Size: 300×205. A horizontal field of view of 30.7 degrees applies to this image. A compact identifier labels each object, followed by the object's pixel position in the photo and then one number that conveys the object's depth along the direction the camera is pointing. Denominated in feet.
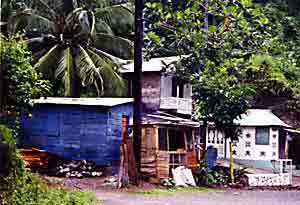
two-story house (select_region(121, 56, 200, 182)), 54.34
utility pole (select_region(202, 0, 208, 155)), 64.13
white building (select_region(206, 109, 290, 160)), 82.33
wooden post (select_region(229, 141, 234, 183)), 60.08
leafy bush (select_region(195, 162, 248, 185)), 57.98
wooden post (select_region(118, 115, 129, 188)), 48.67
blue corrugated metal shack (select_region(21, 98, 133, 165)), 58.75
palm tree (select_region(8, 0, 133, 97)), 70.59
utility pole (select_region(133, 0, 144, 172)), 50.62
